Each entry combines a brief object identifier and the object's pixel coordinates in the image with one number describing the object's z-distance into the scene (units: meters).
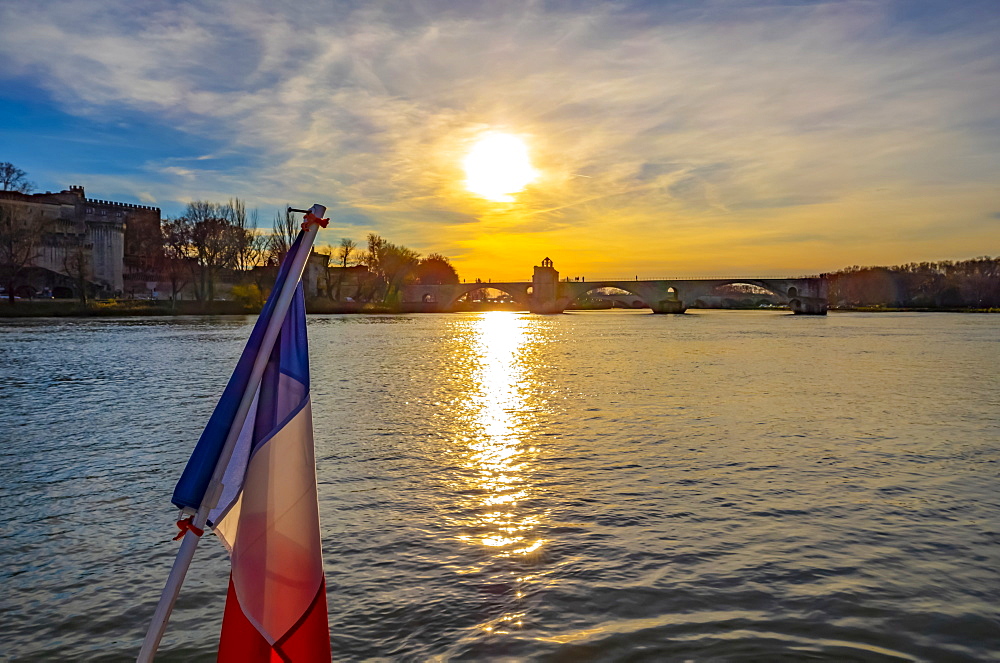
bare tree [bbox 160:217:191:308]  71.78
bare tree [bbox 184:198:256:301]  70.00
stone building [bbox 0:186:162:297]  76.00
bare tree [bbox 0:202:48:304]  58.81
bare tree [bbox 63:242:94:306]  64.62
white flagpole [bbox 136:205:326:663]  2.37
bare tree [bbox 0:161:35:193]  65.94
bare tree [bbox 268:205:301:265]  73.29
